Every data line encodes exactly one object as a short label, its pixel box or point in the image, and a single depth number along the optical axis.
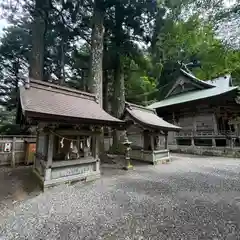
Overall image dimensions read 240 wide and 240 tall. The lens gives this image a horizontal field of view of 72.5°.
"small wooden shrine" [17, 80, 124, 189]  4.88
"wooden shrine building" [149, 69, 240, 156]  12.19
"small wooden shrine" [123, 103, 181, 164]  8.93
